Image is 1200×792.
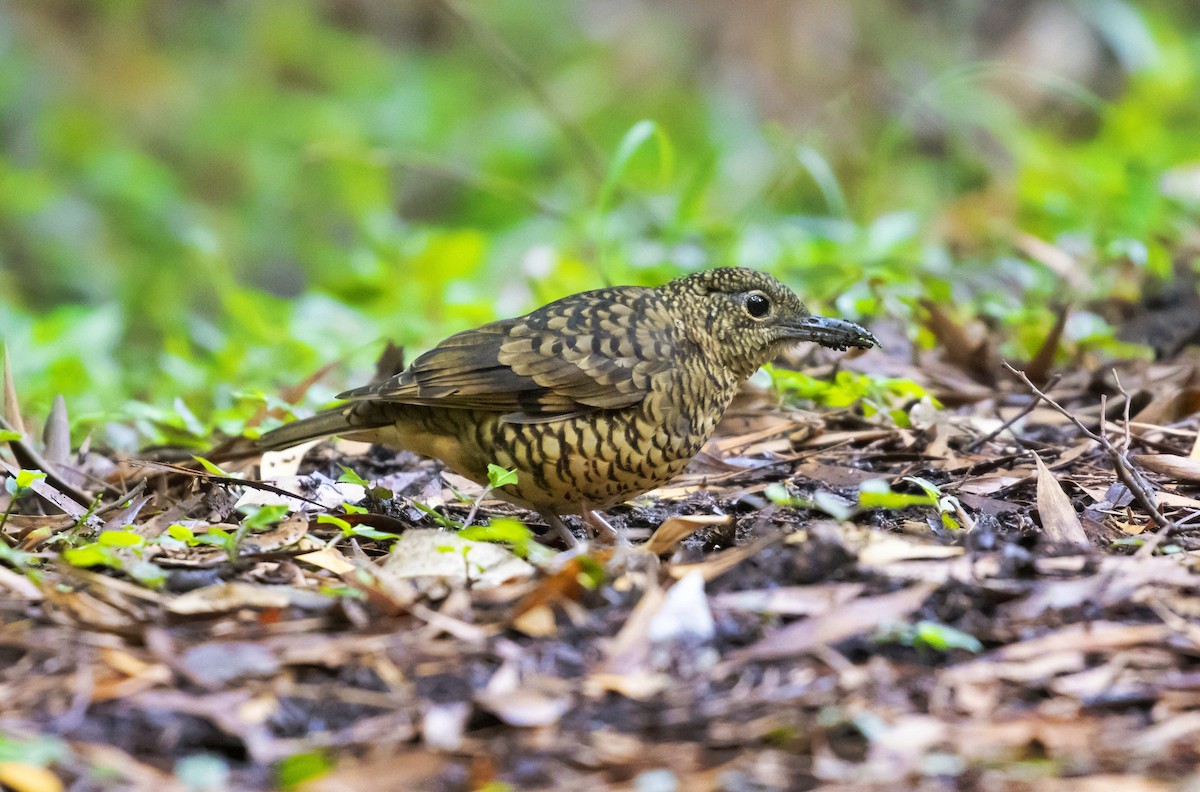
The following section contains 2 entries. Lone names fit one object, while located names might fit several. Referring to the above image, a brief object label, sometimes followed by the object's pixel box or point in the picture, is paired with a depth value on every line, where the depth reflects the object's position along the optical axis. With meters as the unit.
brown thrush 8.20
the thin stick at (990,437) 8.51
